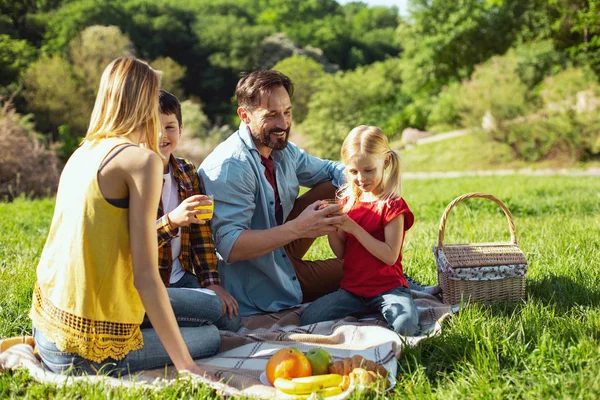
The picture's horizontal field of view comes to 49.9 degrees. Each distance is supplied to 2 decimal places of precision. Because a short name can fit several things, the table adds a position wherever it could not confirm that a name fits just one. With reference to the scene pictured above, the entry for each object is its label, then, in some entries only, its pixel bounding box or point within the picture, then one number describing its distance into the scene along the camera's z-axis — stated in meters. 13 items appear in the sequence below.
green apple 2.88
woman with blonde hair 2.64
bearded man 3.84
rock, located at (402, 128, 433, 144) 23.14
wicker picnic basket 3.88
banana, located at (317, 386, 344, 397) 2.70
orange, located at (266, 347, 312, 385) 2.79
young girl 3.78
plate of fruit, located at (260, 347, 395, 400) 2.70
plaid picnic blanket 2.83
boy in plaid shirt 3.75
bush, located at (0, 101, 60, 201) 12.33
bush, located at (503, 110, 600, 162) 16.06
